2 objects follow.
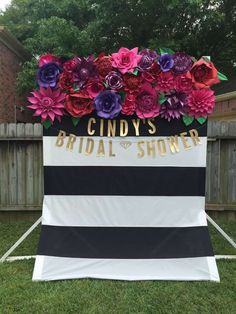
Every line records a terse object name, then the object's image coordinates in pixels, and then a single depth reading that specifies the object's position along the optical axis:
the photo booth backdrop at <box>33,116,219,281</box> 2.66
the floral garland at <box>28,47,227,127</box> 2.65
